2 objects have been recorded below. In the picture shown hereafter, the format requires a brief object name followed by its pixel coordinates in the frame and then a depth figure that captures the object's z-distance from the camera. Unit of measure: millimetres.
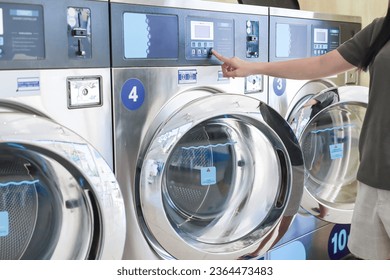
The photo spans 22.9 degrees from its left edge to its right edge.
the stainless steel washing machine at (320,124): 4382
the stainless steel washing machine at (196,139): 3651
